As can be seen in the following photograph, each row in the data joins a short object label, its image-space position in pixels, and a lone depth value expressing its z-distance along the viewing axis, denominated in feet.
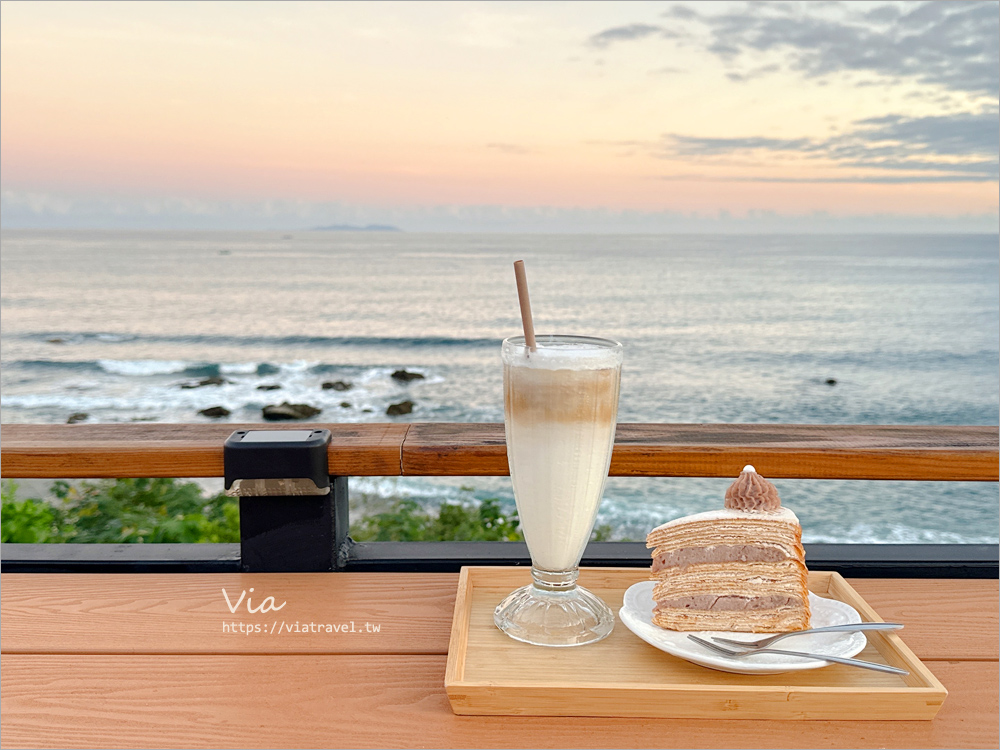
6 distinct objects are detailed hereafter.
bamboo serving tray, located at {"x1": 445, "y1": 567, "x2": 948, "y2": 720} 2.18
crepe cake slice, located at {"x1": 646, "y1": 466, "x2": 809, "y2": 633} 2.56
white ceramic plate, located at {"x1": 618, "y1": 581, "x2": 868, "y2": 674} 2.30
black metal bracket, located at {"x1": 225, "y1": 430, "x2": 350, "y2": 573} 3.54
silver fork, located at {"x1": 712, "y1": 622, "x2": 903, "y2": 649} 2.42
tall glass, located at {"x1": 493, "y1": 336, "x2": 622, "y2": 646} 2.58
